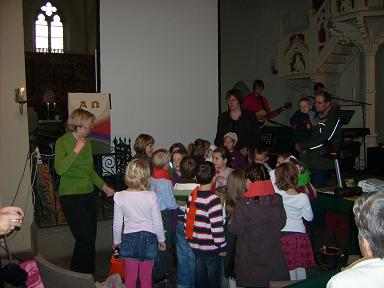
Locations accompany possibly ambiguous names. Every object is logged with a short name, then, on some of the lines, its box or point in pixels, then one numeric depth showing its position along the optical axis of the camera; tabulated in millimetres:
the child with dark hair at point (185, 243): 4422
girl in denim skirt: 4070
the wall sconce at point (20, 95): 5734
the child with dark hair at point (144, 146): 5414
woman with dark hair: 6168
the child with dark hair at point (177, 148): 5524
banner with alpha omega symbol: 7016
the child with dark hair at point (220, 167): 5023
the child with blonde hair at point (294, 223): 4254
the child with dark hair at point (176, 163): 5211
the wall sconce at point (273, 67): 15156
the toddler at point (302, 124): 6441
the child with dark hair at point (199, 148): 5852
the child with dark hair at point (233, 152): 5886
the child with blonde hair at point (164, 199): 4633
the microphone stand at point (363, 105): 11484
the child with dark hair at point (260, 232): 3746
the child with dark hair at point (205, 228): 3916
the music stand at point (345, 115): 10030
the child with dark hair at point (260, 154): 5531
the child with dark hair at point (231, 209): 4098
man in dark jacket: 5902
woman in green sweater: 4504
